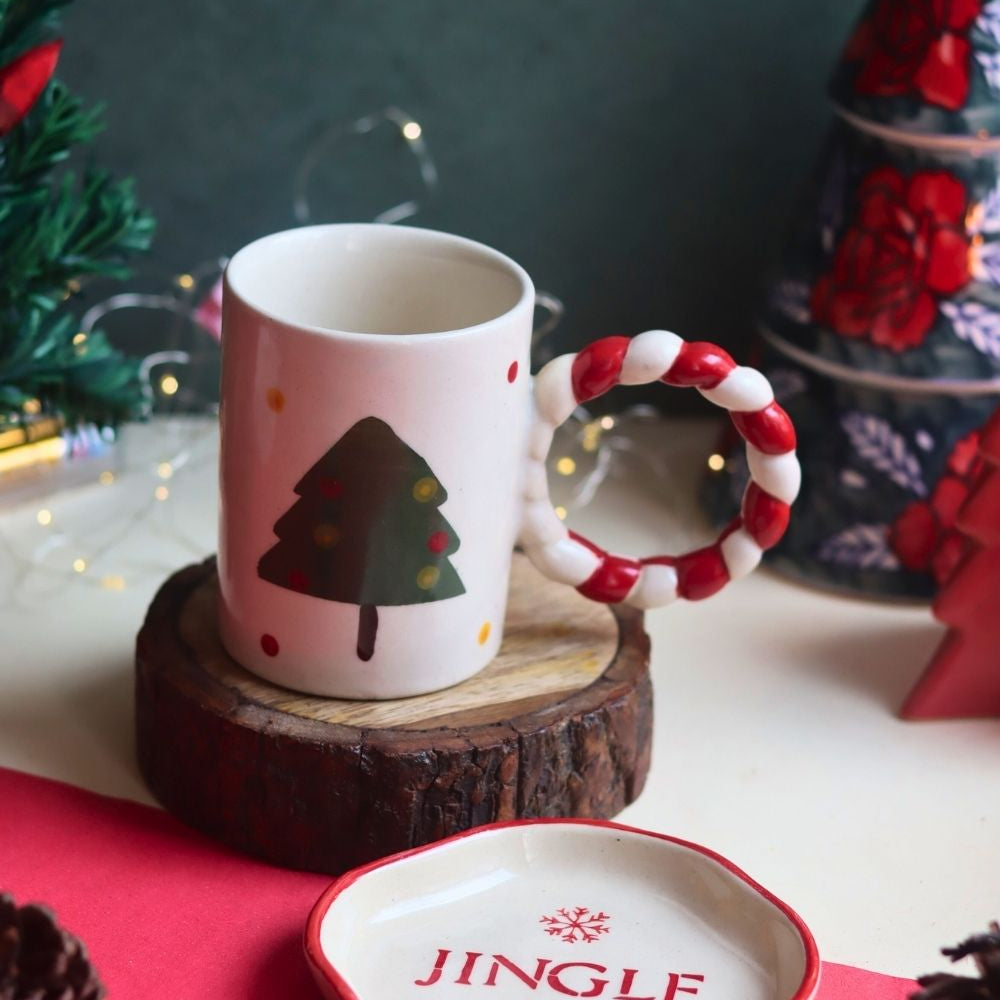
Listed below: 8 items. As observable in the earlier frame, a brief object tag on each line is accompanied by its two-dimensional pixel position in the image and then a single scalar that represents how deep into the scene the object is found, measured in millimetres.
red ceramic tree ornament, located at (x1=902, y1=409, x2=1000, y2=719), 705
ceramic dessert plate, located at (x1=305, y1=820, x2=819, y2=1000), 542
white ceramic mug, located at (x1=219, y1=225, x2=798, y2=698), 566
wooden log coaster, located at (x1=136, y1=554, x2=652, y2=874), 591
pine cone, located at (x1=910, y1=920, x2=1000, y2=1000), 480
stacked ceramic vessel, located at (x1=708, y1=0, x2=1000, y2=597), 770
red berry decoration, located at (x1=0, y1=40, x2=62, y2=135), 633
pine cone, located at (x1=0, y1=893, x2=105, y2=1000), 473
